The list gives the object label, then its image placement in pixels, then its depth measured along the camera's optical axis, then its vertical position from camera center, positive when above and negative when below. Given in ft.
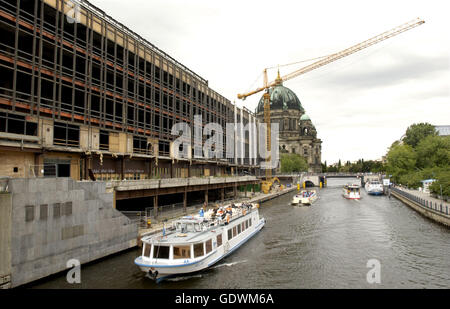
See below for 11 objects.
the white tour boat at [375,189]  337.72 -20.59
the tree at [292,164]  565.12 +12.82
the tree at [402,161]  362.94 +11.42
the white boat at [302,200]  234.99 -22.75
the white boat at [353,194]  289.94 -22.60
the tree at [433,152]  306.82 +19.51
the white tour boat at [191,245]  74.54 -20.31
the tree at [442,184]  170.75 -8.28
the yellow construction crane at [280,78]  364.40 +148.00
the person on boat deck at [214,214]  106.22 -15.43
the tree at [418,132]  444.96 +56.57
